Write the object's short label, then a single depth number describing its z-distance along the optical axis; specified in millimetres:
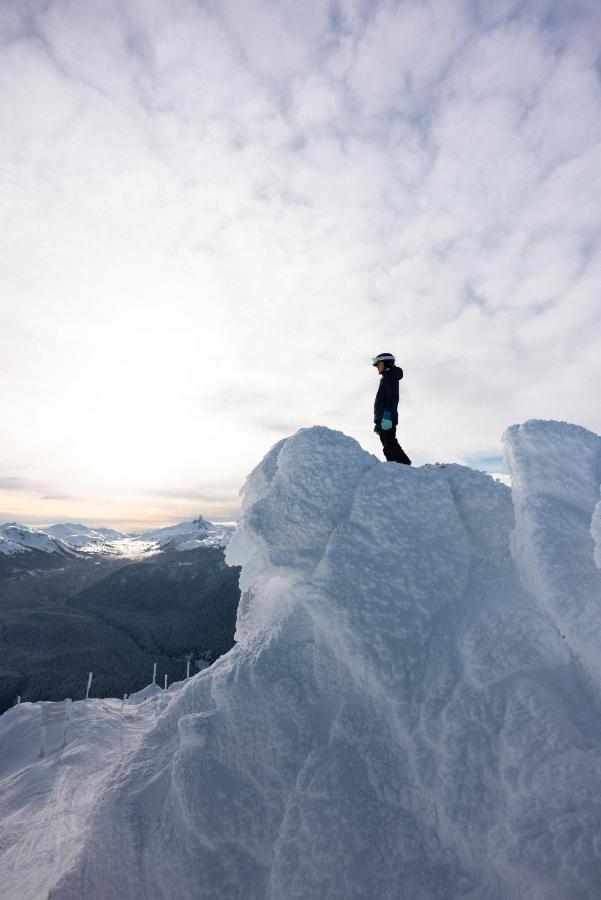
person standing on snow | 9883
